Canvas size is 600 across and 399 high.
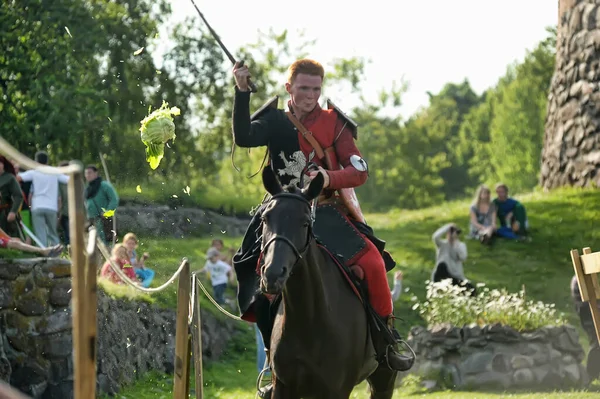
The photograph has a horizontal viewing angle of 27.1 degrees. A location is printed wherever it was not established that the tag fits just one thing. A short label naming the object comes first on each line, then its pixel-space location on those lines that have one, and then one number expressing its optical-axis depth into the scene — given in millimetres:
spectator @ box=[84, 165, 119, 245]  15922
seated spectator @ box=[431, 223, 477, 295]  21688
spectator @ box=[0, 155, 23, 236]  16456
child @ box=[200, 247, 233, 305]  21391
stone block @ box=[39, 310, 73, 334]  14000
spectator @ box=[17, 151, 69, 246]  17625
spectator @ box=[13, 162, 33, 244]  17766
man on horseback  9031
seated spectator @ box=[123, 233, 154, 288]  16688
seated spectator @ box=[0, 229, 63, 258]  15081
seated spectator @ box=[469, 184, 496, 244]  26297
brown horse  7570
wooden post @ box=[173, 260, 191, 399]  8898
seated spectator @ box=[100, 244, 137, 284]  15447
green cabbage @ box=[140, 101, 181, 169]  11328
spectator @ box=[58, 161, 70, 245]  18344
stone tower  30938
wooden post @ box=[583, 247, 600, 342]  10859
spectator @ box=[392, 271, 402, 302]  20223
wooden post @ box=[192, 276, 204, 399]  9703
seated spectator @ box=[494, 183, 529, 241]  26156
